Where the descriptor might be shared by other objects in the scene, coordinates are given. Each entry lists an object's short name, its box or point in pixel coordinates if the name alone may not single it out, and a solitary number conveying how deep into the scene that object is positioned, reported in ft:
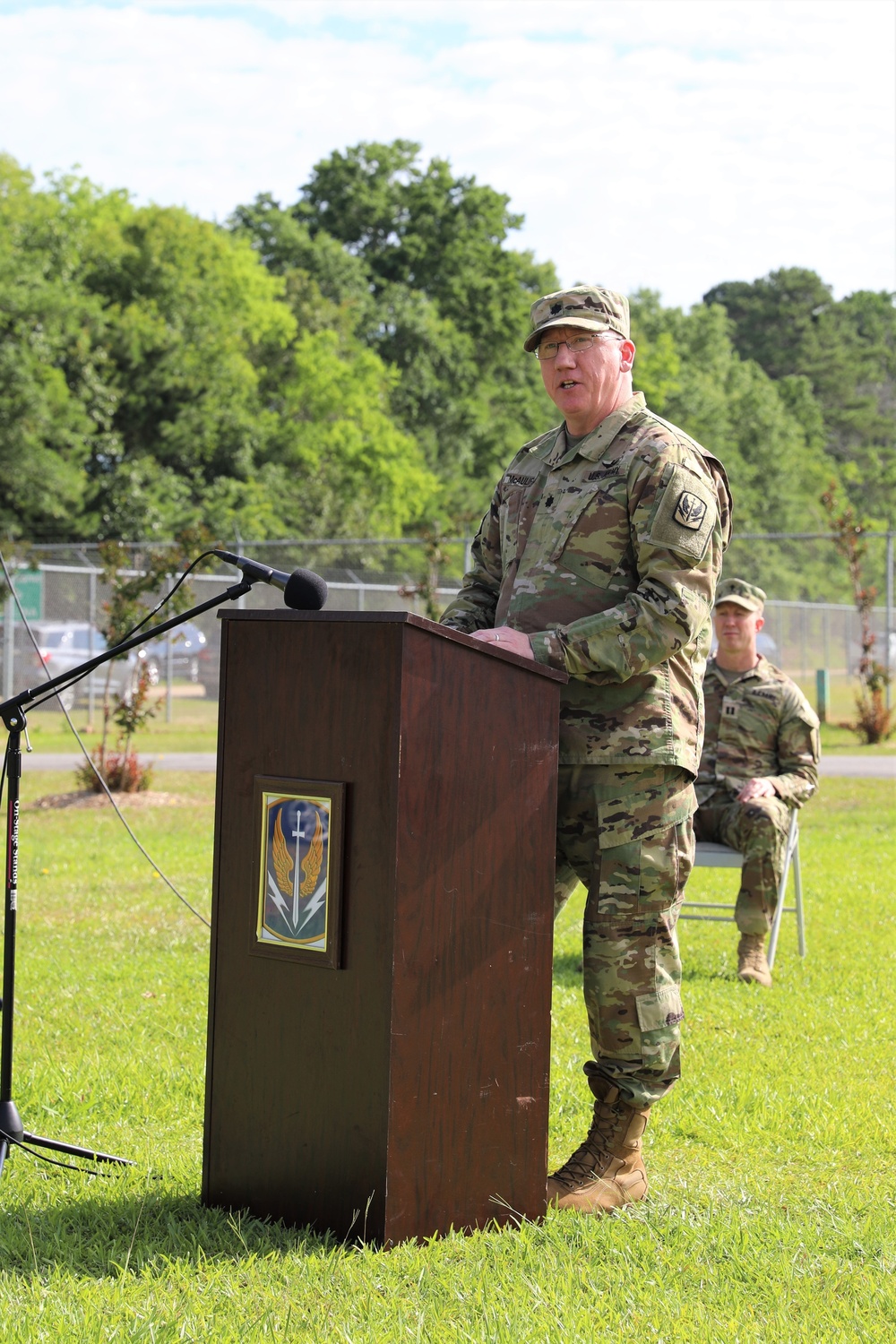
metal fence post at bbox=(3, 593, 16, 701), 56.19
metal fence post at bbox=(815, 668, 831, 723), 63.67
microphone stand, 11.05
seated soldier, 22.26
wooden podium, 9.46
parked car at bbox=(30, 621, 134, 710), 71.31
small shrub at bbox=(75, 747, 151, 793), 42.93
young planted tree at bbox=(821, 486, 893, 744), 57.93
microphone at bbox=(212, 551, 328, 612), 10.32
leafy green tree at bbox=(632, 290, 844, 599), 156.66
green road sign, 67.51
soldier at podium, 11.23
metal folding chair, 21.93
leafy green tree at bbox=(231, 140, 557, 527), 151.94
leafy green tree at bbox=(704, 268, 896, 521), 246.47
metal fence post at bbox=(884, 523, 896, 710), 60.41
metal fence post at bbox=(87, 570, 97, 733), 66.49
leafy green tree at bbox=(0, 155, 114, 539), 96.53
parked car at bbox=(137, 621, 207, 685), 73.26
